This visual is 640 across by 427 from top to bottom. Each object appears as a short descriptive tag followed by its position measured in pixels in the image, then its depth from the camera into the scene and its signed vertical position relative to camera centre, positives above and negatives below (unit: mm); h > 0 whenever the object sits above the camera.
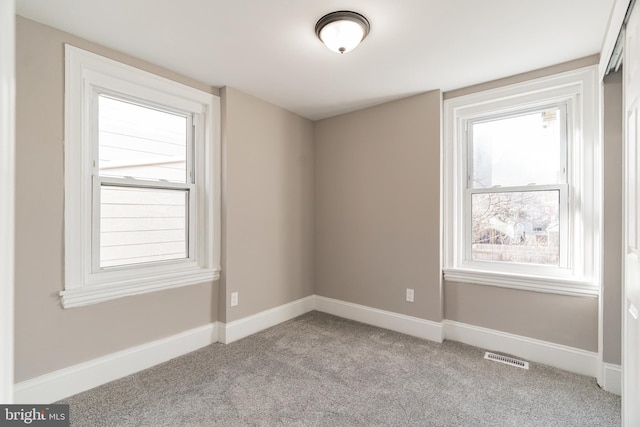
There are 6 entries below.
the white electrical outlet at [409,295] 3052 -808
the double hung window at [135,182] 2057 +239
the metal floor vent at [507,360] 2402 -1175
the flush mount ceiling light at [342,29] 1798 +1115
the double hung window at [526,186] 2316 +236
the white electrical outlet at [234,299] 2885 -805
